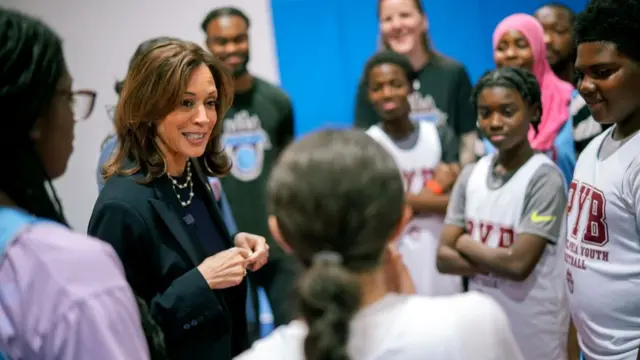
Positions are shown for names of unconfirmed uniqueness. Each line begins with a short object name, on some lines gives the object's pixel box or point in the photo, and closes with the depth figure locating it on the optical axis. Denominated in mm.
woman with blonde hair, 3533
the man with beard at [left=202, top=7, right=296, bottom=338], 3648
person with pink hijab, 2982
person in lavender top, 1013
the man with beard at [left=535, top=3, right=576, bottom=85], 3541
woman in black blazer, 1737
